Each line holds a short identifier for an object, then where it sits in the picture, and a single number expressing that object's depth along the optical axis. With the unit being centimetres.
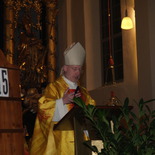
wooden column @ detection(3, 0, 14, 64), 1579
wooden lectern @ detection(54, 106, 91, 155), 557
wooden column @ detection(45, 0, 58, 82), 1653
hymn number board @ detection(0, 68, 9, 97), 564
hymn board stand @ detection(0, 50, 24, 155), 566
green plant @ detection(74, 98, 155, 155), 331
